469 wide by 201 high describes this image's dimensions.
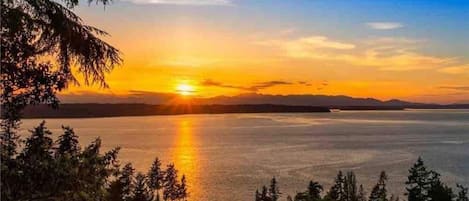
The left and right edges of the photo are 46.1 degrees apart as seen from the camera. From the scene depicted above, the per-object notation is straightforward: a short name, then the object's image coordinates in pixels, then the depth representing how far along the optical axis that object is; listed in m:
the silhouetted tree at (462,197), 47.71
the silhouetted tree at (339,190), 60.19
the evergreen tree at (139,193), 49.84
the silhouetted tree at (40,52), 6.42
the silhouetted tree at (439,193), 43.16
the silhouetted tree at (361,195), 64.00
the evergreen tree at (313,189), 54.78
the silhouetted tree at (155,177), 74.38
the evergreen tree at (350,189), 64.31
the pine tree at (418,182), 47.60
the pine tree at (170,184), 73.88
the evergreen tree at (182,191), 72.06
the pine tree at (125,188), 47.91
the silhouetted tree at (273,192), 61.44
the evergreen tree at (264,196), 59.51
